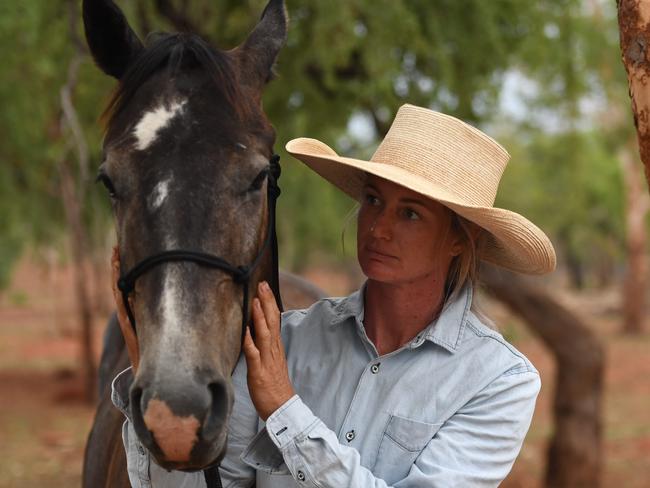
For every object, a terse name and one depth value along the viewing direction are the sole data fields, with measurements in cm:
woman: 191
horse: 165
